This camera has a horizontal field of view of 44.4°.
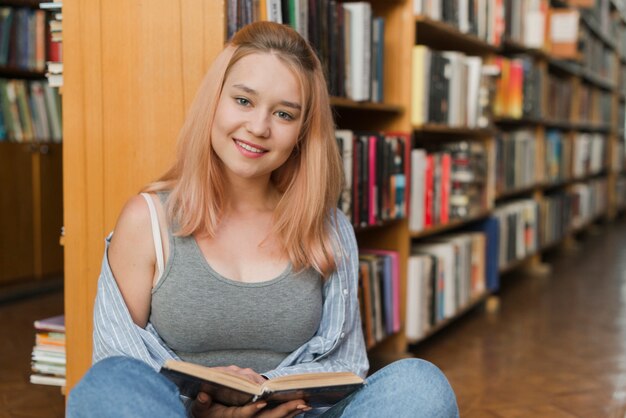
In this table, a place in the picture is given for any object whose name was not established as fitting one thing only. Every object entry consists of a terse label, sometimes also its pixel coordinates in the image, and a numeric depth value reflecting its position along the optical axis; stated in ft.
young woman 4.71
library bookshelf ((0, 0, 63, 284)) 12.98
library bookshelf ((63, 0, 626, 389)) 5.86
